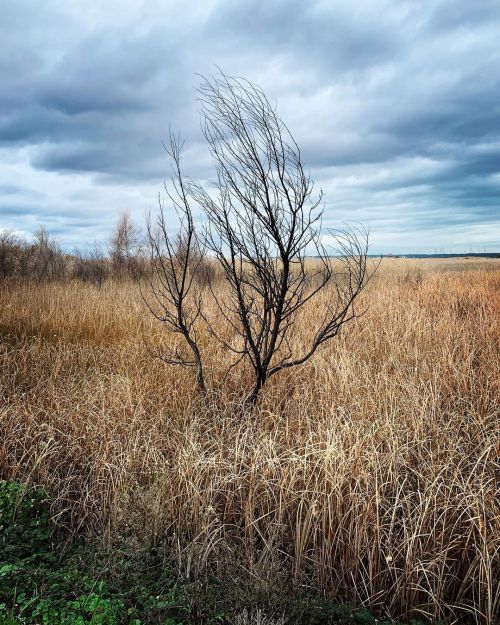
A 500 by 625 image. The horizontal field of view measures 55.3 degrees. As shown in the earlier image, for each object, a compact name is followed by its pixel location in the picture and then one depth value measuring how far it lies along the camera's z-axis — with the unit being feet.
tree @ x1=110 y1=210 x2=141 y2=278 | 55.90
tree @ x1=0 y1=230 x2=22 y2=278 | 50.65
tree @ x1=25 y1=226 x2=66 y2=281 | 52.29
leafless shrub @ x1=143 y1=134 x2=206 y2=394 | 15.19
